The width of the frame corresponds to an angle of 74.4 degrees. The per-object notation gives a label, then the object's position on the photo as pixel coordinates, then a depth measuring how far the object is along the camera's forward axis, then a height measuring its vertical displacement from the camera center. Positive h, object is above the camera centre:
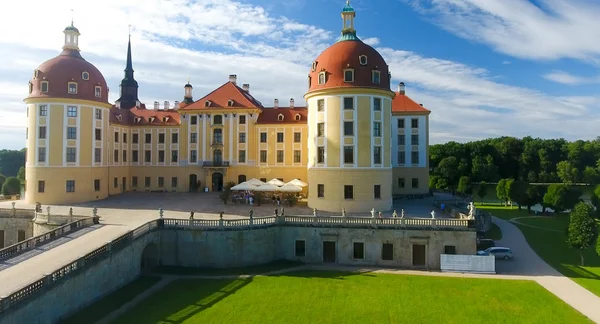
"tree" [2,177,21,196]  48.22 -1.50
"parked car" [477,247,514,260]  29.16 -5.75
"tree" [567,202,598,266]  29.17 -4.19
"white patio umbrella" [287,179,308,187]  37.42 -0.80
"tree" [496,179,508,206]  56.62 -2.26
